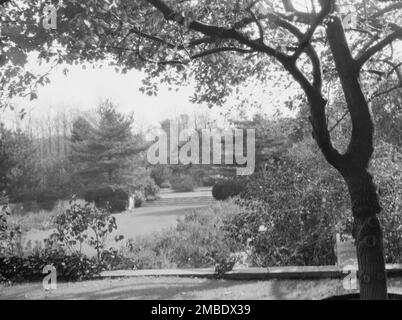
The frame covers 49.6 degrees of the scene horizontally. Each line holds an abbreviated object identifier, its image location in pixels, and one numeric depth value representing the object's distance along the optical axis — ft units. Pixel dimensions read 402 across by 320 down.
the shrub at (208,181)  76.54
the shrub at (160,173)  84.95
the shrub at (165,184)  88.46
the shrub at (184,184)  79.20
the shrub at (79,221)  23.86
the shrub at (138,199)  75.05
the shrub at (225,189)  63.94
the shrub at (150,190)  79.56
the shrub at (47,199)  74.69
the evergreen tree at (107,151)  76.79
